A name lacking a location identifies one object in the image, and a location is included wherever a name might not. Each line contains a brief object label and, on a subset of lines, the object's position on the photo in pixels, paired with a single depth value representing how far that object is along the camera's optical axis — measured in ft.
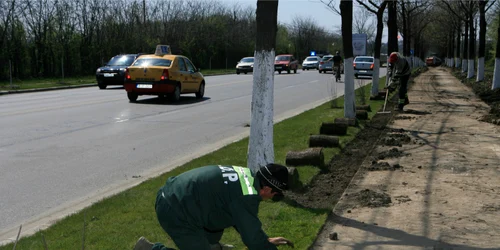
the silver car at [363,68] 125.39
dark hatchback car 89.25
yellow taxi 62.54
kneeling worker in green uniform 11.03
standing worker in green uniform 52.44
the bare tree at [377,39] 67.46
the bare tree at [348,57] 41.70
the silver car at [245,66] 157.48
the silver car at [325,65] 153.69
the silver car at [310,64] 194.80
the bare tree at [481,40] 84.23
